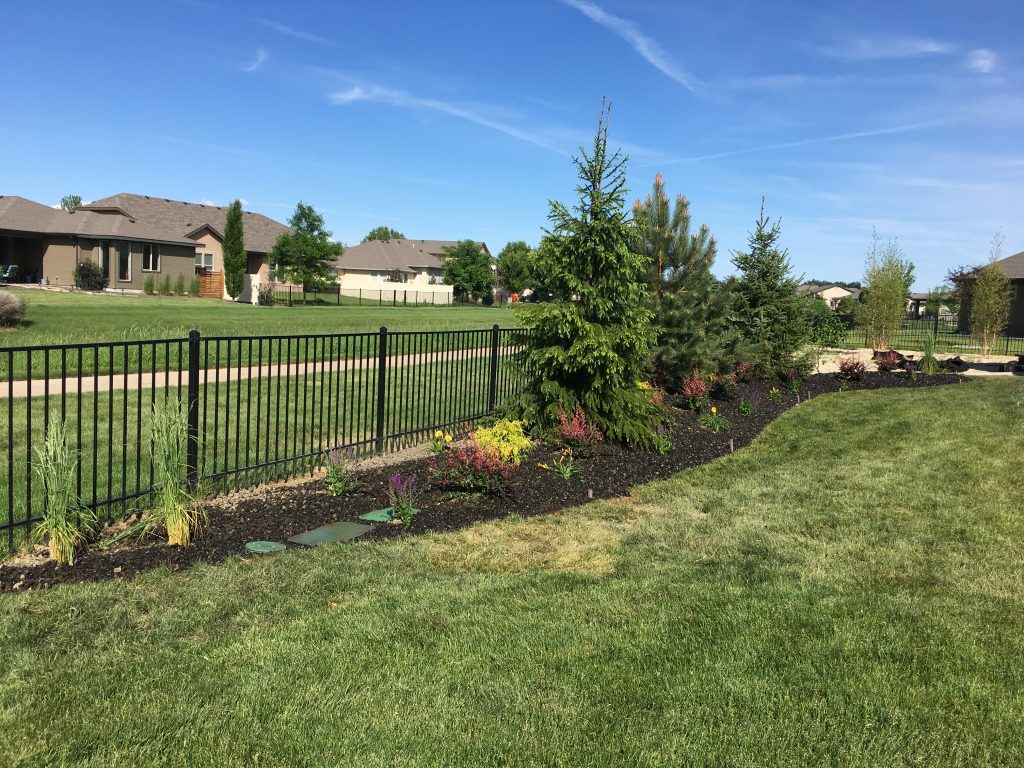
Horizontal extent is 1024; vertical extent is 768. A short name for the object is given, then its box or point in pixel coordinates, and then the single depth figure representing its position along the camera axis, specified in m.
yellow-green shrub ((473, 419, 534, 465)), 7.27
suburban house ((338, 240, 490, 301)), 68.31
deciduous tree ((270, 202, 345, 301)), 42.22
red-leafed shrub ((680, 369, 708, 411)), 11.30
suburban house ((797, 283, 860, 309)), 95.49
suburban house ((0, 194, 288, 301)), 35.97
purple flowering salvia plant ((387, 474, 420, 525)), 5.71
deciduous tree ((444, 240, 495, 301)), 65.12
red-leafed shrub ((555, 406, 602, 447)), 7.86
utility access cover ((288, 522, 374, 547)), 5.24
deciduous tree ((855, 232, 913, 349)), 22.11
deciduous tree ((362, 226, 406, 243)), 120.85
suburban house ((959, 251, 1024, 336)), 33.69
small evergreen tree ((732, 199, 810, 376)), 14.12
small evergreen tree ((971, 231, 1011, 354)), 21.16
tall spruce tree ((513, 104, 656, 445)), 8.10
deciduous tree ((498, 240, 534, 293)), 69.38
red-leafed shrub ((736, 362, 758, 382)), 13.73
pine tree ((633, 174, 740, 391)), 11.81
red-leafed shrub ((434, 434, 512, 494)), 6.29
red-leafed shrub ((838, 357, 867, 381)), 14.91
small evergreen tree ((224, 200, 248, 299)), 38.97
